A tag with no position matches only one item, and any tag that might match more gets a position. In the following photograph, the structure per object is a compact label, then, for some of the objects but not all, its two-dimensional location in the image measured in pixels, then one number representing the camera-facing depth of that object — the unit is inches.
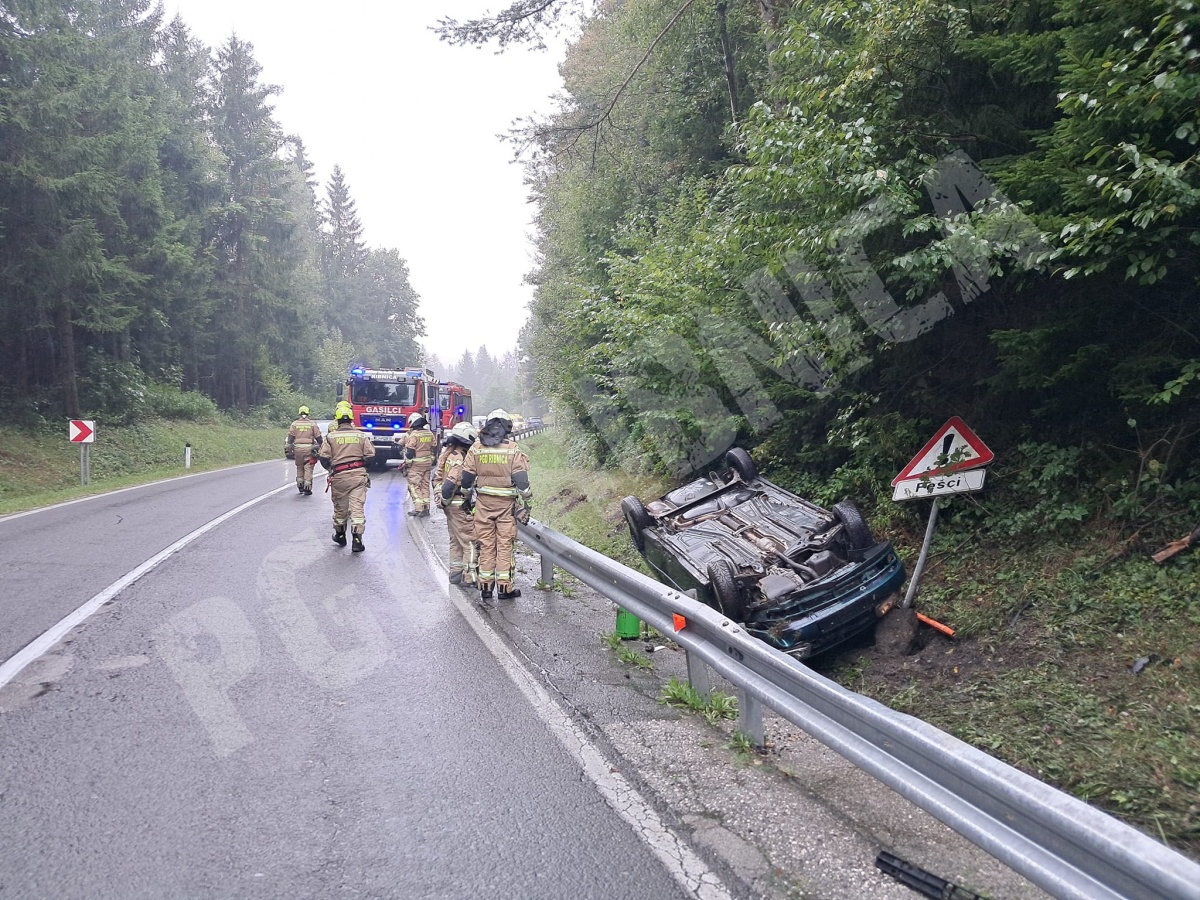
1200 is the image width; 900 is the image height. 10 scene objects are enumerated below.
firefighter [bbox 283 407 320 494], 659.8
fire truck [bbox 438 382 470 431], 1066.1
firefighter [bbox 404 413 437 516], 548.1
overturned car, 223.9
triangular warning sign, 226.1
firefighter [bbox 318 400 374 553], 414.0
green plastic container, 257.1
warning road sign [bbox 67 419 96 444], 743.7
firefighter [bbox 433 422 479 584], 330.3
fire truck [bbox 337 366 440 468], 902.4
